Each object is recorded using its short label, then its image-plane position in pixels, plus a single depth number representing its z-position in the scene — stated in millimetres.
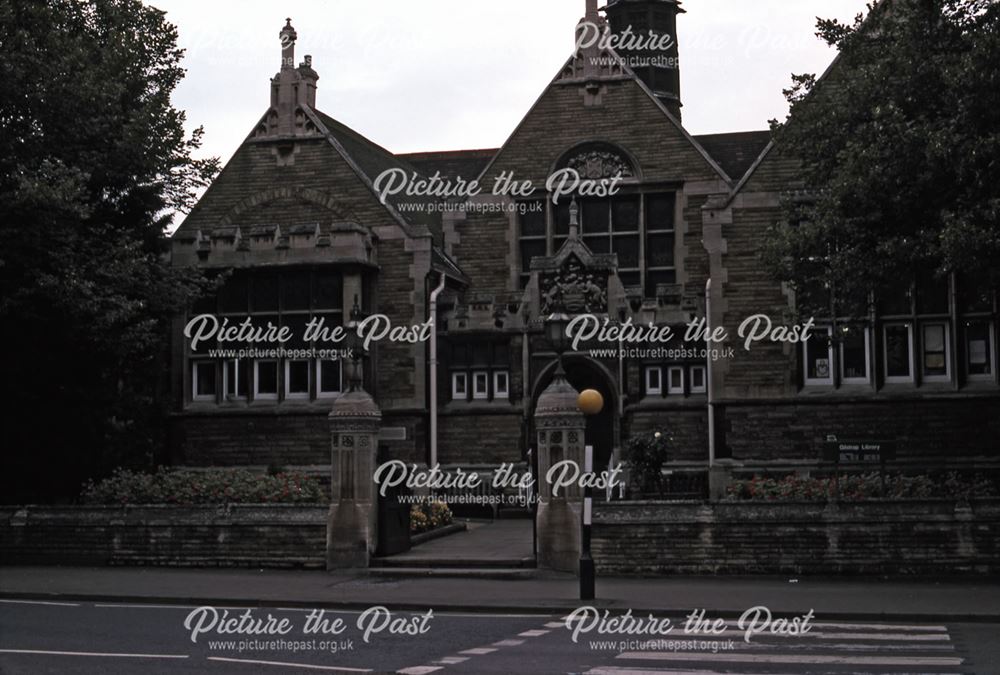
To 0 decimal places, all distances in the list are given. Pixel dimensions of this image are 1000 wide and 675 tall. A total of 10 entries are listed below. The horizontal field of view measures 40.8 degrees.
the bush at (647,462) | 25625
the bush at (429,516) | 26109
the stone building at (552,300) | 28844
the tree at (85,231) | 26688
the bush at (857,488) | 22812
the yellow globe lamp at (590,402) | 25047
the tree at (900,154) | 20344
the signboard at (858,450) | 22391
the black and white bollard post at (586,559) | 18391
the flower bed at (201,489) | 25594
